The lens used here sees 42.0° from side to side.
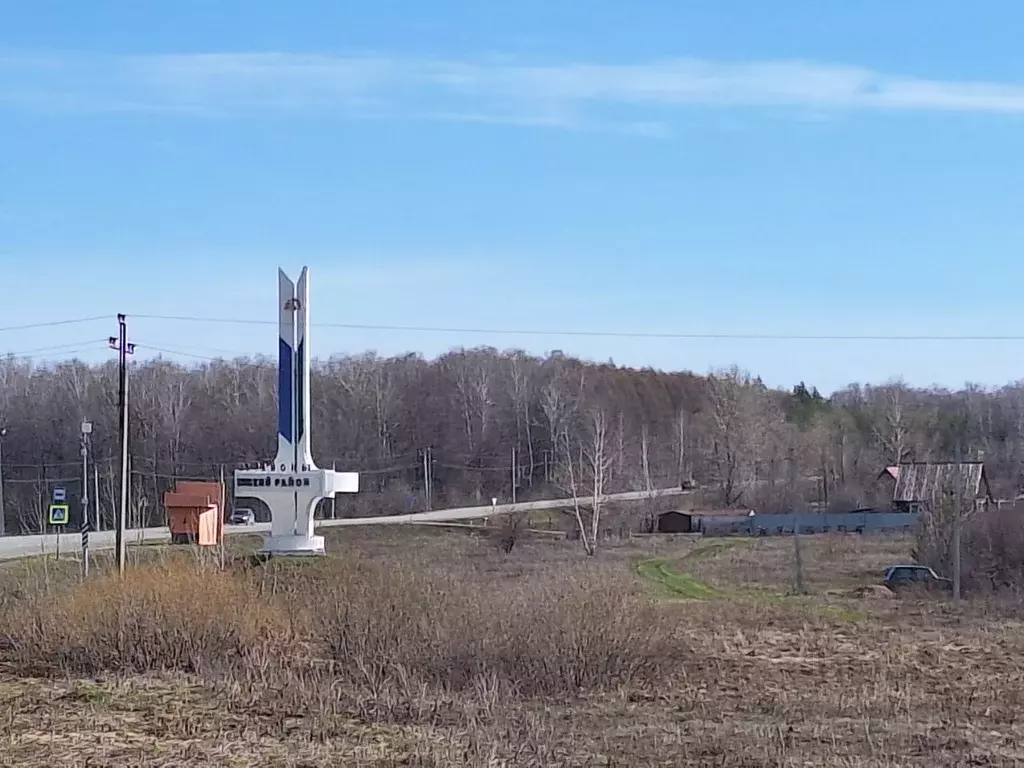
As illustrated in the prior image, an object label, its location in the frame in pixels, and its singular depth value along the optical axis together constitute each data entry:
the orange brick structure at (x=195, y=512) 38.75
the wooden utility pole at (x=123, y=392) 31.53
